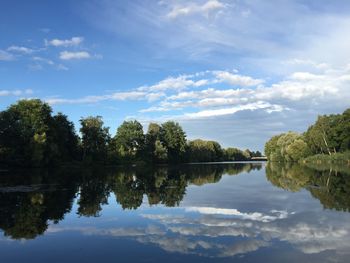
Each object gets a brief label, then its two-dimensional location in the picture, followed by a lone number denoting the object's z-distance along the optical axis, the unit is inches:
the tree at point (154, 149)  4707.2
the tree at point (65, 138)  3516.2
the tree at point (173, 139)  5226.4
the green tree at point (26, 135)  2944.4
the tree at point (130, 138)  4608.8
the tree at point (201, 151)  6168.3
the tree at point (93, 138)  4114.2
